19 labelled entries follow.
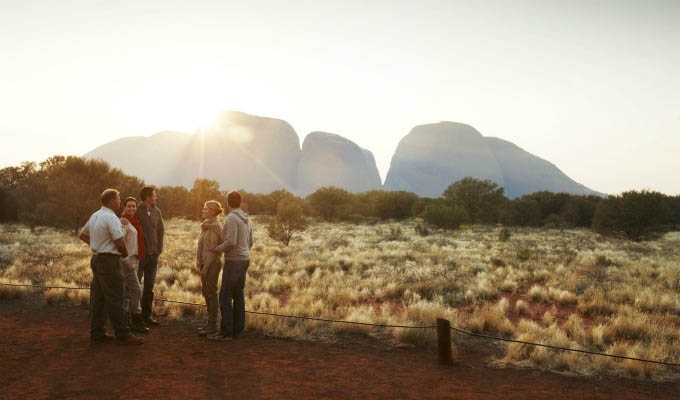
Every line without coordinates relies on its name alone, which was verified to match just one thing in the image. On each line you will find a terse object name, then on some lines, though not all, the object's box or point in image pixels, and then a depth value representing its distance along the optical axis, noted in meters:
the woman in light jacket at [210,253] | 7.04
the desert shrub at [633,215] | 32.94
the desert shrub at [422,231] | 34.63
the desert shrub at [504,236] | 29.83
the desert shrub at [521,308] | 10.95
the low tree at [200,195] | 55.31
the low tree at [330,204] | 59.65
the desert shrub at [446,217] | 39.47
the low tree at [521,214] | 50.81
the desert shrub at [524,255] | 19.74
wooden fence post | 6.46
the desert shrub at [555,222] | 50.38
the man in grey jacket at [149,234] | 7.47
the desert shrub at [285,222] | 25.53
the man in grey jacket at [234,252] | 6.81
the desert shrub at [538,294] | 12.33
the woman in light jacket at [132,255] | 6.97
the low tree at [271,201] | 68.50
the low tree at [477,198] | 51.22
